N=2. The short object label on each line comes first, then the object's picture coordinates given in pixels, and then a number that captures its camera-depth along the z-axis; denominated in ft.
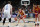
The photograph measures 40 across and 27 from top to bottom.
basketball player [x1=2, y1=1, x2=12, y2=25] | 28.55
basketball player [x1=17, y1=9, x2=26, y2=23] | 31.24
